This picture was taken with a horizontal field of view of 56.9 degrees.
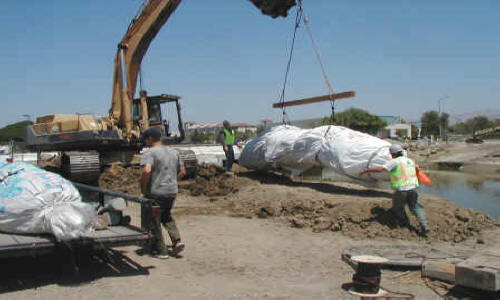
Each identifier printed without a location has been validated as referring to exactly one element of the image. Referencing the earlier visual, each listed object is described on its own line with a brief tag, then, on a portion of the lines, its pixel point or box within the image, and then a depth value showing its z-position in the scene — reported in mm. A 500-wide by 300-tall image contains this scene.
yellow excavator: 12180
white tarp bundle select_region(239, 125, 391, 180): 8633
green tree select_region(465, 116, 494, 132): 76812
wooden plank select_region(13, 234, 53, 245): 4266
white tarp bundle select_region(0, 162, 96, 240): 4320
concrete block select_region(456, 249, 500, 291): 4012
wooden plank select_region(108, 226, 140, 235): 4938
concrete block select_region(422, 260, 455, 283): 4586
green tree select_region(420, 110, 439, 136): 79250
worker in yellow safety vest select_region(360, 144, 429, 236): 6793
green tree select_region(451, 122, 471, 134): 87425
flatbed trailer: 4172
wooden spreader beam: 9406
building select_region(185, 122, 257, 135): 119362
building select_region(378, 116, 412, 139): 71338
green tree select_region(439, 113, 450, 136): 71419
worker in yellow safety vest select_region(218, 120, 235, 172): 13156
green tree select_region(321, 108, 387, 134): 64062
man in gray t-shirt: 5316
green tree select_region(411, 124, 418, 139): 77275
